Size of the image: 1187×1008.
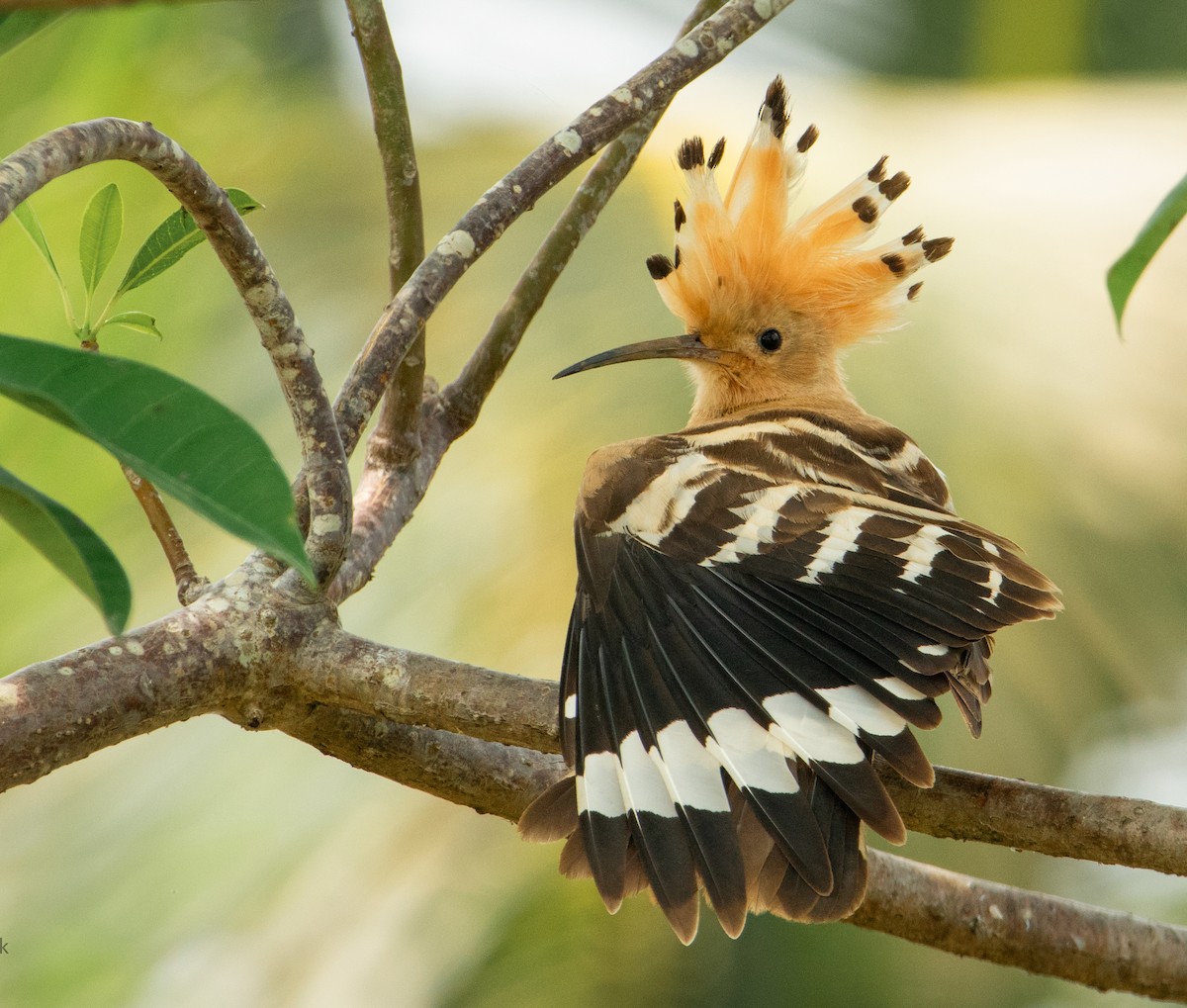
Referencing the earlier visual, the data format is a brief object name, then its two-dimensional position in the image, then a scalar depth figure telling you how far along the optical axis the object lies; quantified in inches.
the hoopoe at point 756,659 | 240.8
